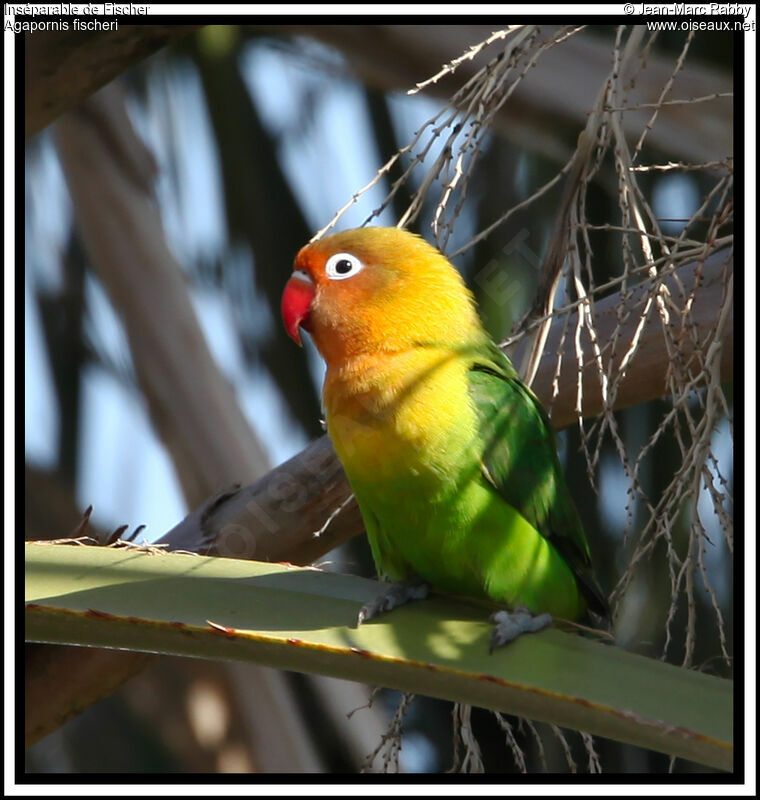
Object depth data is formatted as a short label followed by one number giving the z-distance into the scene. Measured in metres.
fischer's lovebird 3.76
